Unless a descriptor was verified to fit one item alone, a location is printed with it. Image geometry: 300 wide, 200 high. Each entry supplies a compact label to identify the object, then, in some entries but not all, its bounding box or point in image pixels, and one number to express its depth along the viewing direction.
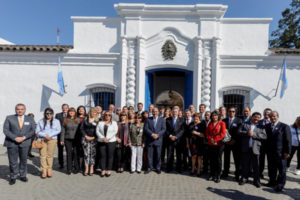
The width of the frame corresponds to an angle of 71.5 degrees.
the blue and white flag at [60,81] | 8.83
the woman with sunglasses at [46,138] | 5.14
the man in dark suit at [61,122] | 6.04
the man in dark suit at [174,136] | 5.72
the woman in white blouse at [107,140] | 5.32
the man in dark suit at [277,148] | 4.58
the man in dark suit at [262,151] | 4.94
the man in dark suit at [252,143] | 4.79
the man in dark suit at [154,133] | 5.70
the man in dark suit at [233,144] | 5.16
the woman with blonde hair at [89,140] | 5.40
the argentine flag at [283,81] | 8.38
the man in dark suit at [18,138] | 4.77
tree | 18.09
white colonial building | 8.67
